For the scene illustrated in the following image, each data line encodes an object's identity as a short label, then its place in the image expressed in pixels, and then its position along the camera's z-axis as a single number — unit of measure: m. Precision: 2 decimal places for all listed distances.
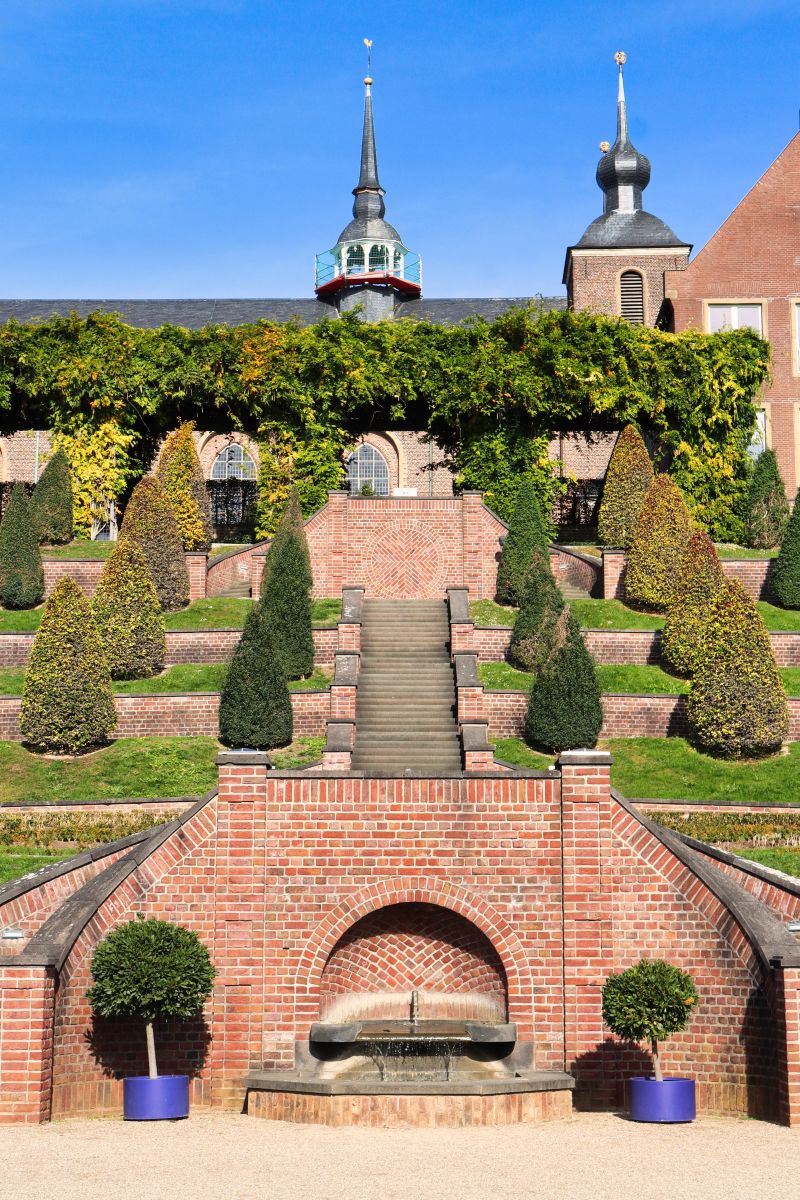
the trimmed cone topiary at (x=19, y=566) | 30.27
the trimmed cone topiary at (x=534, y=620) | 26.28
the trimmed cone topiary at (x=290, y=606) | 26.08
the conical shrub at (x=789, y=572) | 30.09
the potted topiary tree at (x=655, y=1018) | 12.11
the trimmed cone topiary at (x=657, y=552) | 29.47
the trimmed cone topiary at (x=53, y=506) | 33.06
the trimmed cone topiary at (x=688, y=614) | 26.16
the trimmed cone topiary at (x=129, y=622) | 26.31
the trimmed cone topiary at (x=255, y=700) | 23.44
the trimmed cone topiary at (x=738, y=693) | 23.48
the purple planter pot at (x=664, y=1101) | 12.09
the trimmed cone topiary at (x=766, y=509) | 34.91
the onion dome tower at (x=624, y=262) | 49.41
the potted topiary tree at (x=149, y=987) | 12.27
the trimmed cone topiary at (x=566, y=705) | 23.41
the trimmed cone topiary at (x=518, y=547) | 29.91
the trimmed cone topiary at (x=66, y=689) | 23.41
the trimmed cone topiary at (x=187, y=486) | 33.38
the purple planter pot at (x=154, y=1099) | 12.27
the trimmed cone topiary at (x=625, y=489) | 32.41
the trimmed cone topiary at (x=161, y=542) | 29.70
